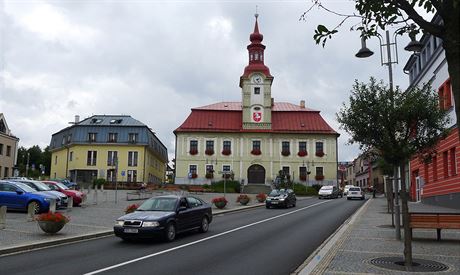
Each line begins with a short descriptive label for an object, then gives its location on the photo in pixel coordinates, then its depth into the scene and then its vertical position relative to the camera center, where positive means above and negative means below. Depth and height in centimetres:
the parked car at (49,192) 2433 -13
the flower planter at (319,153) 7138 +594
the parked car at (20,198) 2208 -41
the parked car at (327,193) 5330 +3
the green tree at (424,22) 500 +214
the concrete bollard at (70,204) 2519 -75
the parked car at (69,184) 4667 +57
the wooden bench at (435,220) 1329 -73
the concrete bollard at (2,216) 1645 -96
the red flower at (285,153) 7138 +595
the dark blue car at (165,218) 1412 -87
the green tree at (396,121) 1161 +182
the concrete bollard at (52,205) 1944 -65
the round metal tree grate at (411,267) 959 -149
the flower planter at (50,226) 1518 -117
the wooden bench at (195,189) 5428 +28
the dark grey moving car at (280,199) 3384 -46
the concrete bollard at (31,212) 1907 -93
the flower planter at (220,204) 3091 -80
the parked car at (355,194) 5081 -5
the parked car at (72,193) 2772 -19
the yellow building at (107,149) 7525 +655
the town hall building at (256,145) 7081 +709
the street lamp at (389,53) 1349 +418
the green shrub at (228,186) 6081 +77
